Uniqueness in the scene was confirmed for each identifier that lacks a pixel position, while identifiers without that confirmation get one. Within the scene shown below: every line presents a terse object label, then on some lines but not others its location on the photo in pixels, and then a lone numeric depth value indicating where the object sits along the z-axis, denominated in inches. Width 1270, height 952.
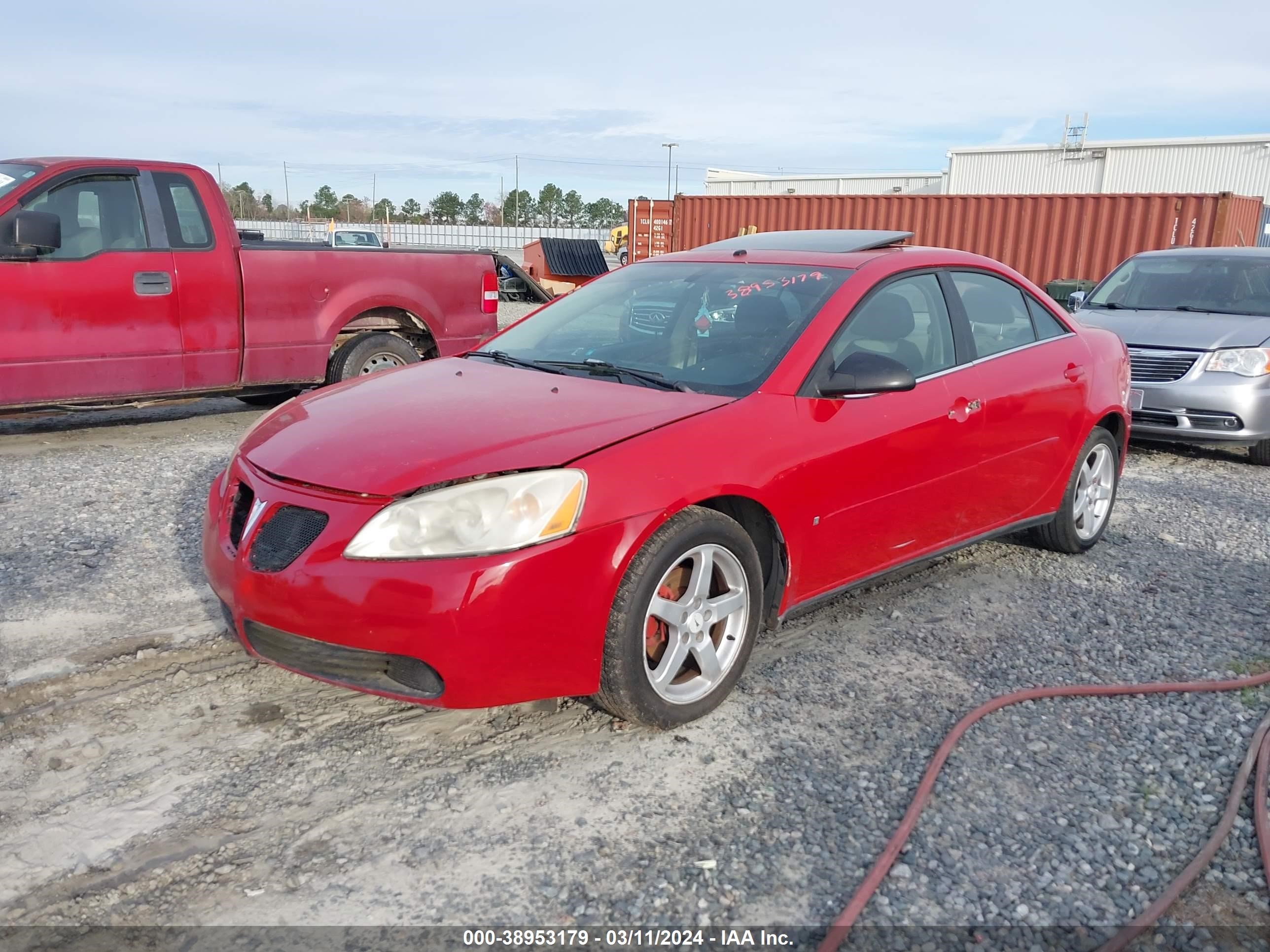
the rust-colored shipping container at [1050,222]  677.9
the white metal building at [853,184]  1630.2
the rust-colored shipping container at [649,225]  961.5
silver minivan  285.6
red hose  93.8
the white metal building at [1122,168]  1304.1
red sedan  113.0
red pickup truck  253.3
